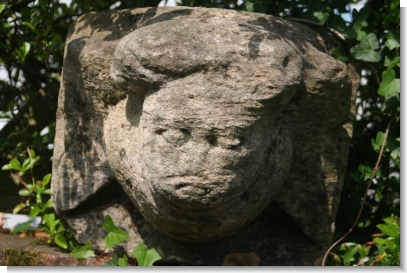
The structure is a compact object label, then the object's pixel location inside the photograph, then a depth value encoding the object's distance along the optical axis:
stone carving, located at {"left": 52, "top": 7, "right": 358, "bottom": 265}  1.85
